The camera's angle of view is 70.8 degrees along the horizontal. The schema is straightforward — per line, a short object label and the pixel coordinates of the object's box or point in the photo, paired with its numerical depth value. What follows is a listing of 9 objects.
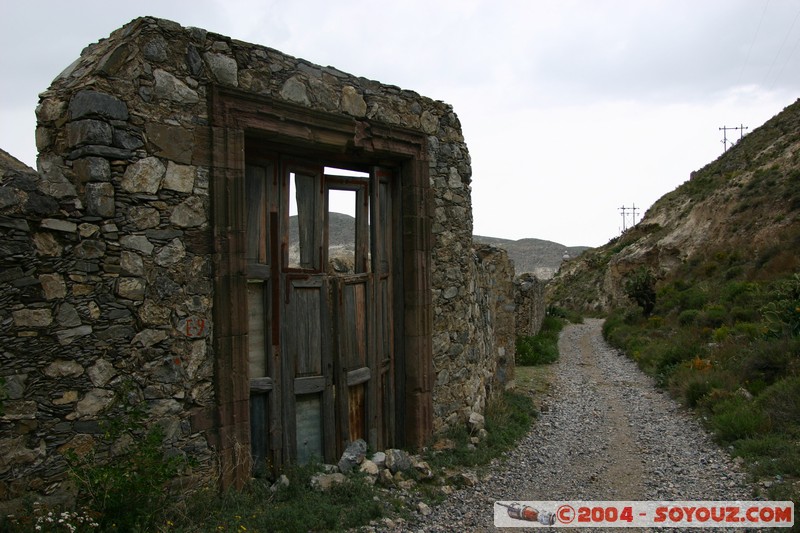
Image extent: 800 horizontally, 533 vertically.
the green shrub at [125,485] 3.60
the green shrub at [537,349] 14.04
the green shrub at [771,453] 5.54
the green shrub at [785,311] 8.91
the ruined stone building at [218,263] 3.66
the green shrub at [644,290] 18.84
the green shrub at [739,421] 6.71
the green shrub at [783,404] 6.49
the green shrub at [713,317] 12.92
